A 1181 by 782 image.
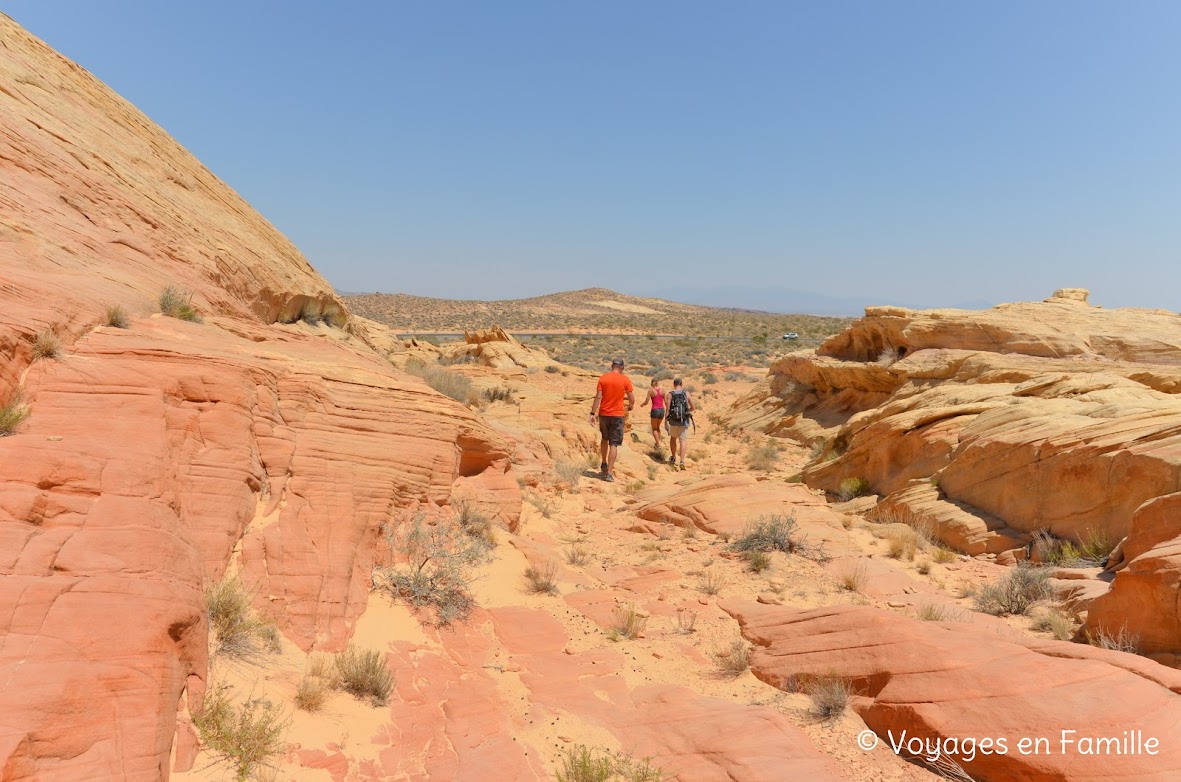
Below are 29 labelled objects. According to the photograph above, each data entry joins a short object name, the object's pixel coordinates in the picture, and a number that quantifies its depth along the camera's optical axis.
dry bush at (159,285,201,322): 6.31
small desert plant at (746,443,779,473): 14.01
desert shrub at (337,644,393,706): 3.99
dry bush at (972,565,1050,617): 5.68
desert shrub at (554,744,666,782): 3.59
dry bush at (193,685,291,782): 3.12
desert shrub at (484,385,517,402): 15.73
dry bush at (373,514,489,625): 5.22
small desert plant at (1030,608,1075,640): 5.05
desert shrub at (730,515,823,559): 7.56
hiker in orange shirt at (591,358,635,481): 11.56
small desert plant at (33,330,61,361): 4.41
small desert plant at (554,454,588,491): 10.57
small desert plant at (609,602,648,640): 5.50
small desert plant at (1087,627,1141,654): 4.47
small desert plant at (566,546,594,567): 7.38
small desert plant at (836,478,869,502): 10.61
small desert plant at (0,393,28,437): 3.79
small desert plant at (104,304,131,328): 5.33
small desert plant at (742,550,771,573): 7.08
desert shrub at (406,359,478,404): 13.39
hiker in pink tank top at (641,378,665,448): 14.41
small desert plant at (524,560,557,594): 6.14
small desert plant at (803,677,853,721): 4.17
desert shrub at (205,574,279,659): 3.80
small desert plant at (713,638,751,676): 4.91
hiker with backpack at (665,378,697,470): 13.20
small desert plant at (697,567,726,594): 6.52
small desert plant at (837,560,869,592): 6.54
